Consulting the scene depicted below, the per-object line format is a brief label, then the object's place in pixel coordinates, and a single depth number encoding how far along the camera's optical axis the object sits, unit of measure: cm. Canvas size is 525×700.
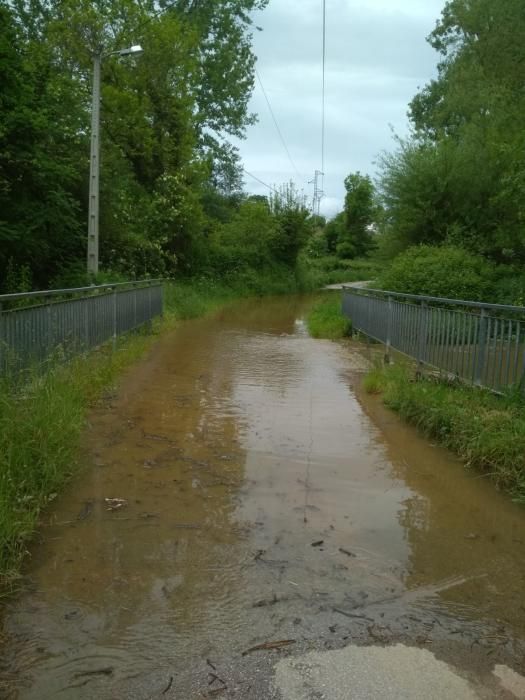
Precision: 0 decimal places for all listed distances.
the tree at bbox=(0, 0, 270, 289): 1384
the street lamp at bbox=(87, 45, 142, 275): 1462
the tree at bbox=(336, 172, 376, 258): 6397
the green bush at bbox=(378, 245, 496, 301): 1484
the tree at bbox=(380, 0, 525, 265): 1927
